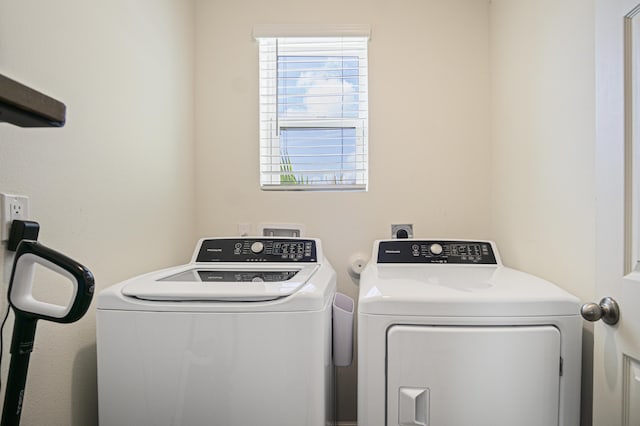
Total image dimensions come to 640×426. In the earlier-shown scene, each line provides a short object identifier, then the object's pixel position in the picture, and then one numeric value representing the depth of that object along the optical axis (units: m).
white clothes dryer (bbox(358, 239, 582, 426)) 1.02
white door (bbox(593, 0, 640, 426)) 0.85
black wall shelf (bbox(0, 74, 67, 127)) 0.54
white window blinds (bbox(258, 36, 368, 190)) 2.00
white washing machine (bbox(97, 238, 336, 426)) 0.98
